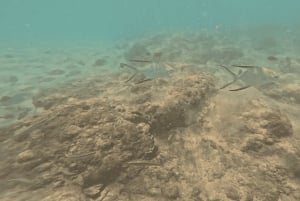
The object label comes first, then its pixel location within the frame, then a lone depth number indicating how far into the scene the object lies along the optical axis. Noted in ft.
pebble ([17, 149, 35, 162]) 12.91
